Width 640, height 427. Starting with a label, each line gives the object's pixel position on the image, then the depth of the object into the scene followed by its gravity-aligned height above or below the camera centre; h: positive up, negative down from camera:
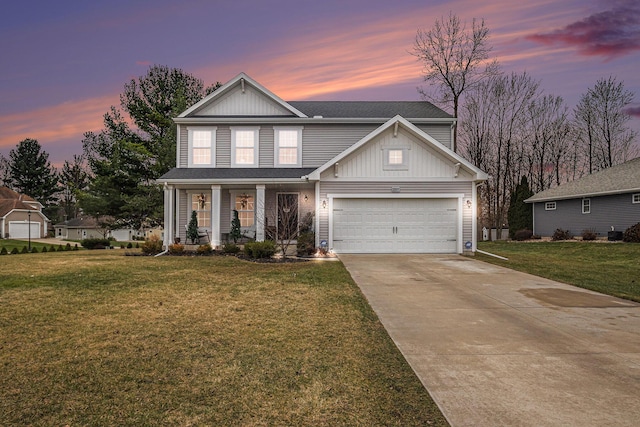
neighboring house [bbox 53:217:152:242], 53.69 -1.00
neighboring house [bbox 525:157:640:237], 23.47 +1.36
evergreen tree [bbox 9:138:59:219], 59.16 +7.54
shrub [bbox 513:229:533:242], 29.66 -0.99
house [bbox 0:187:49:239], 45.55 +0.48
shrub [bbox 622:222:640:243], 21.19 -0.66
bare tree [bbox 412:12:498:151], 29.95 +13.53
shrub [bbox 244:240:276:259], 14.00 -1.03
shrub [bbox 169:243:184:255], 15.99 -1.18
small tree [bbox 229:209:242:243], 17.50 -0.39
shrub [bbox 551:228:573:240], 26.61 -0.89
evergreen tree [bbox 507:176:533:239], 31.94 +0.88
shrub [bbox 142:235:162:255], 16.17 -1.09
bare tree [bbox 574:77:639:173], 35.31 +9.49
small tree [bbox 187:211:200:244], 17.66 -0.38
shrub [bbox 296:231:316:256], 15.28 -0.97
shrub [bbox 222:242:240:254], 15.48 -1.13
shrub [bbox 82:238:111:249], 21.05 -1.27
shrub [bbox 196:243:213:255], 15.80 -1.20
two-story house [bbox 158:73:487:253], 16.31 +2.09
